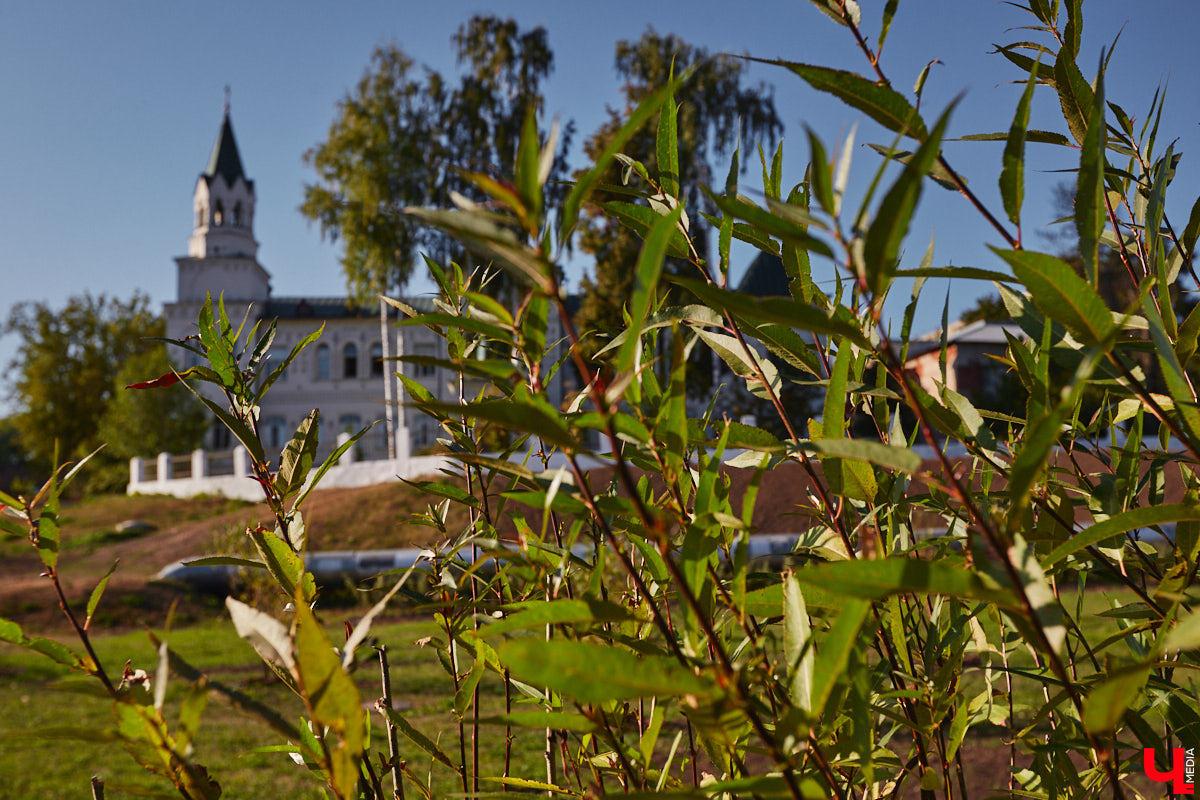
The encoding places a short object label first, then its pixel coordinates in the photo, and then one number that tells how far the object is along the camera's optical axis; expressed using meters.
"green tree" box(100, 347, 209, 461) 28.52
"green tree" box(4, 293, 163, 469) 32.47
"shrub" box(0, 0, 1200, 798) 0.40
